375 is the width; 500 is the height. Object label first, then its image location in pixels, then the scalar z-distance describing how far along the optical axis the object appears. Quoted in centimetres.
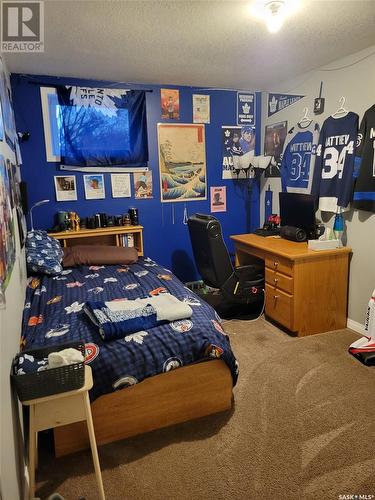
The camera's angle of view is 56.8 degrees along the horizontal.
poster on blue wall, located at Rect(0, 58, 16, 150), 218
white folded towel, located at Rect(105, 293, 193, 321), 199
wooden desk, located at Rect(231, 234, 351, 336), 289
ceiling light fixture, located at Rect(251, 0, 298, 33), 196
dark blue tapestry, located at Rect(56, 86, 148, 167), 345
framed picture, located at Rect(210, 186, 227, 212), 416
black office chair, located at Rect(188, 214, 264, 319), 305
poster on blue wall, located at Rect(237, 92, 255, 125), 404
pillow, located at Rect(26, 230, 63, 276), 292
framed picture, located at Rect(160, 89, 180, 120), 375
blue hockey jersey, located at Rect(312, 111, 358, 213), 290
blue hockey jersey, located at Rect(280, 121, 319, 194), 339
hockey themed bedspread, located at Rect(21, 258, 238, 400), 177
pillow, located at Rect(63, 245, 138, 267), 324
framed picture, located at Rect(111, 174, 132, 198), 374
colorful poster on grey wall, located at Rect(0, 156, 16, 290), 148
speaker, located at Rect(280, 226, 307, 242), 327
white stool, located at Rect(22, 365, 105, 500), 146
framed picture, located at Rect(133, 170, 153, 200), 382
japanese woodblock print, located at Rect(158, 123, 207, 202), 385
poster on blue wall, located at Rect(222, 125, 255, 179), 403
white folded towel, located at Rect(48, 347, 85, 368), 146
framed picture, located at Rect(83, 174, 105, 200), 366
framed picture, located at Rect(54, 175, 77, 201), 357
